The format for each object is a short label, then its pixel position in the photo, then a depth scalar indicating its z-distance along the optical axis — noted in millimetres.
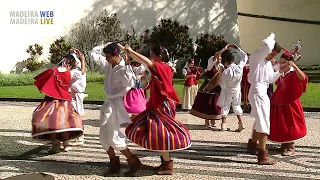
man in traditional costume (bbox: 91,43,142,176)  5410
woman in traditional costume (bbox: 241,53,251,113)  10695
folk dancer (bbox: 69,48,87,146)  6965
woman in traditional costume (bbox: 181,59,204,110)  11500
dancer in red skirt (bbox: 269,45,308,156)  6469
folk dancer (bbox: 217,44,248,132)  8438
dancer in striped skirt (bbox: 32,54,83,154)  5762
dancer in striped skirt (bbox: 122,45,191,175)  5215
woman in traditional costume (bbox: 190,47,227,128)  8727
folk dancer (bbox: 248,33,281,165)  5918
